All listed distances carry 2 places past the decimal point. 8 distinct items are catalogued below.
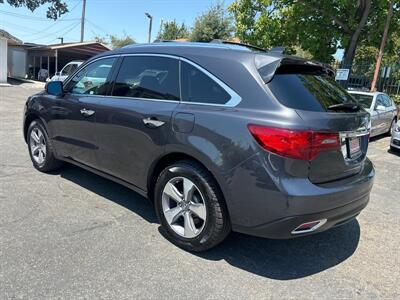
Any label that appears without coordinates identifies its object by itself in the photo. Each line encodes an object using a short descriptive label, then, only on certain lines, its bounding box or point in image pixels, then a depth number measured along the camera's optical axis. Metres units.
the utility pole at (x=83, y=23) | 40.25
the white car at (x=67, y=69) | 21.23
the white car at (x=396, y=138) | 8.94
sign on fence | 13.80
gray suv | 2.98
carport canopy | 31.06
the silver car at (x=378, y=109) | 10.28
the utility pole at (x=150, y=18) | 36.31
